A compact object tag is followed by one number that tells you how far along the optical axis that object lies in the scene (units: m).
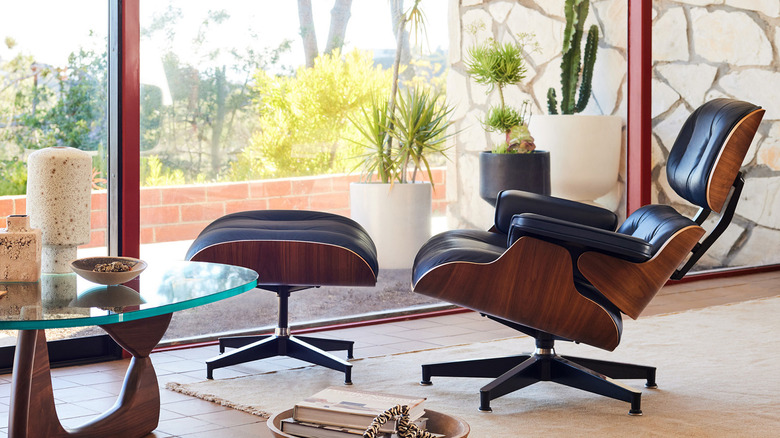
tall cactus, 4.49
